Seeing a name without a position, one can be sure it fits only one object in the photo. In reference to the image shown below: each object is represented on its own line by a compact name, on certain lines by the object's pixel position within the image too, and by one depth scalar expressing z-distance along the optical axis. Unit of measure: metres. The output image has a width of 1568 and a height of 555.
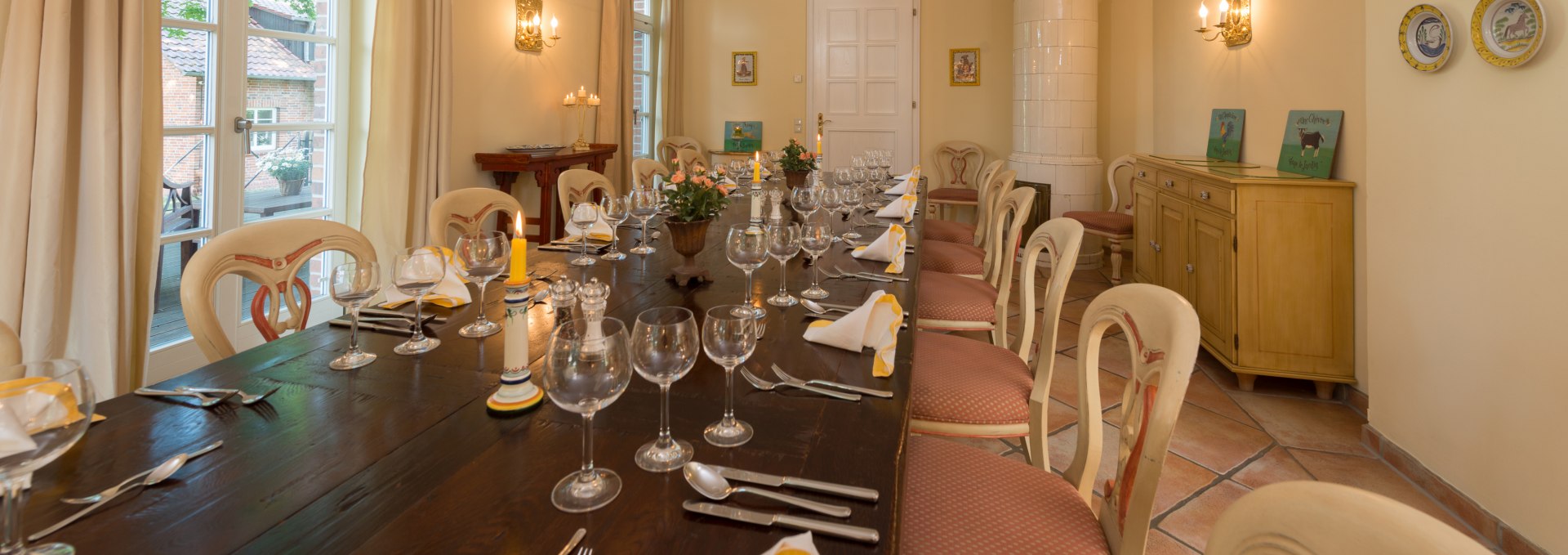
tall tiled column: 5.95
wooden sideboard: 2.99
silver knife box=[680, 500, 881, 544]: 0.80
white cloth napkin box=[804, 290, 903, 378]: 1.39
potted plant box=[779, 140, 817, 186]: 4.24
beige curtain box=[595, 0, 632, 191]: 5.95
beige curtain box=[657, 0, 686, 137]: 7.27
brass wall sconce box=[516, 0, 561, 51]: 4.91
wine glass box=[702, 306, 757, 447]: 1.06
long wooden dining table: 0.81
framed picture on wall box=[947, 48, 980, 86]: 7.20
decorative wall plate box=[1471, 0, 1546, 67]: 1.87
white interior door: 7.32
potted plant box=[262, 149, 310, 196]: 3.36
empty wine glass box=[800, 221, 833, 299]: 1.94
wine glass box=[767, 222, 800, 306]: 1.78
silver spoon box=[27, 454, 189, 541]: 0.90
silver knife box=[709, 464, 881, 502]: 0.89
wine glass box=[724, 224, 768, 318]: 1.68
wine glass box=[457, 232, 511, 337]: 1.64
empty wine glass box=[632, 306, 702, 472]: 0.97
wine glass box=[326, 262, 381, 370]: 1.38
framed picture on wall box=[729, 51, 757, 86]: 7.65
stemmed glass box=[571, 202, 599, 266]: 2.23
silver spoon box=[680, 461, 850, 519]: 0.85
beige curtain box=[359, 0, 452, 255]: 3.71
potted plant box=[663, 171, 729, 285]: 1.97
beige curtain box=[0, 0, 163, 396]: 2.21
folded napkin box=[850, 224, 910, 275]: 2.18
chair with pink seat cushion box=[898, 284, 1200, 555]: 1.14
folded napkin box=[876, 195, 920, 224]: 3.19
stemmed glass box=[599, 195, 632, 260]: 2.25
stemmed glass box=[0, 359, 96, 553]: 0.76
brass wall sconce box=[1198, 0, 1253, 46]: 3.99
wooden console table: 4.49
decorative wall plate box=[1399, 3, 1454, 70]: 2.18
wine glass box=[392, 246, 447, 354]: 1.48
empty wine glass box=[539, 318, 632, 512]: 0.86
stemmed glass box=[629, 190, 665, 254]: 2.36
